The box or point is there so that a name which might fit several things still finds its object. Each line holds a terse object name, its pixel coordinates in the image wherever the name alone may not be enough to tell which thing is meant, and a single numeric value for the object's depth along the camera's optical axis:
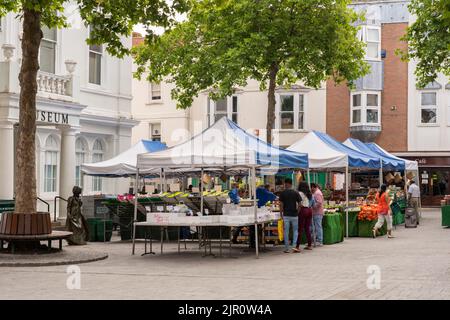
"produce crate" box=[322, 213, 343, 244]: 21.78
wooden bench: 17.06
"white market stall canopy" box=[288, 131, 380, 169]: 25.62
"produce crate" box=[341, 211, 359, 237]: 24.80
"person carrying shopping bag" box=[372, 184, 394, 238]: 23.91
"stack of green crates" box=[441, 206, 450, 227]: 28.77
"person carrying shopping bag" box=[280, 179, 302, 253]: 19.08
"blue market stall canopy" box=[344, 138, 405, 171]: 30.58
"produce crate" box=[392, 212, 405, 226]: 30.31
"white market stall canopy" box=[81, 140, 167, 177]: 26.44
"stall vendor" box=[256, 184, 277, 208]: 20.20
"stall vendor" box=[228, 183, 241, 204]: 20.50
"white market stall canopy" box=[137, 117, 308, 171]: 18.09
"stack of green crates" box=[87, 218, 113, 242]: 23.20
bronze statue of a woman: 20.94
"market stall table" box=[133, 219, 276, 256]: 17.45
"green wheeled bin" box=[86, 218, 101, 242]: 23.22
